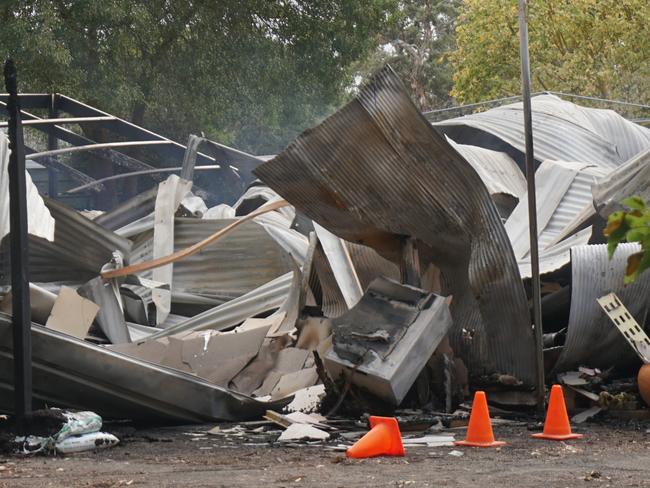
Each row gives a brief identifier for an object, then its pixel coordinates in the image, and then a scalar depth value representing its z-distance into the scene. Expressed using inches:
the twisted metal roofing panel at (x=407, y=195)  655.1
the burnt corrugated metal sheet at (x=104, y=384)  613.9
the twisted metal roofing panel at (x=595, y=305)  692.7
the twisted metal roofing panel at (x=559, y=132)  1084.5
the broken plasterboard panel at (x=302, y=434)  587.5
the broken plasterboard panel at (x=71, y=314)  757.9
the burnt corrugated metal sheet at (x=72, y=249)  903.1
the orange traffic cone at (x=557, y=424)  578.6
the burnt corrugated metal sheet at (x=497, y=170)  951.6
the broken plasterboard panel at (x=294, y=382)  717.9
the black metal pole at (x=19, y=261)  550.0
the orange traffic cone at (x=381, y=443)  515.8
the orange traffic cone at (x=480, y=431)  554.6
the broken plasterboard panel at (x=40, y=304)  775.1
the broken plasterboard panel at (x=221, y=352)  743.7
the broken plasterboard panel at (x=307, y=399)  672.4
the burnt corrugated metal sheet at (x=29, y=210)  574.9
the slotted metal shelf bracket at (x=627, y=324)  669.9
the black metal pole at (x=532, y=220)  632.4
